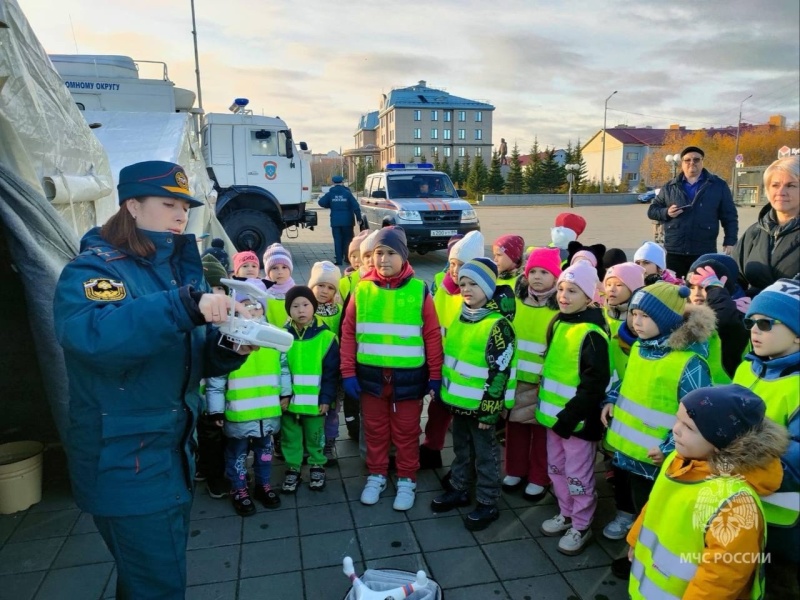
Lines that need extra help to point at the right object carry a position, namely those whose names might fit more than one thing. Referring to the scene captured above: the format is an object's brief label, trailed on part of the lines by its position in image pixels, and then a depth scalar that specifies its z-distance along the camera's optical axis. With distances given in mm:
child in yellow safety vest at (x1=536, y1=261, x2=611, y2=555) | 2971
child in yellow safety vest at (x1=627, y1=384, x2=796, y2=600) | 1700
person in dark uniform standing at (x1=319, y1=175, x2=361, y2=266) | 12469
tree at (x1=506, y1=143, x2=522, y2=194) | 49438
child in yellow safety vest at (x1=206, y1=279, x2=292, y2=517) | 3408
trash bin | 3424
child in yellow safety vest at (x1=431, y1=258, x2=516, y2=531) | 3170
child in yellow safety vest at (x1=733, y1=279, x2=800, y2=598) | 1931
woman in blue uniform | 1624
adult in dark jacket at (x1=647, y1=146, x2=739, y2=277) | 5203
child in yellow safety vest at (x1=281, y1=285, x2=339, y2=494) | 3592
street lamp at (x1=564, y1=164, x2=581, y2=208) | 35984
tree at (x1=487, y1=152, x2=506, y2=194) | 49250
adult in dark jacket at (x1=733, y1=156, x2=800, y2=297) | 3389
